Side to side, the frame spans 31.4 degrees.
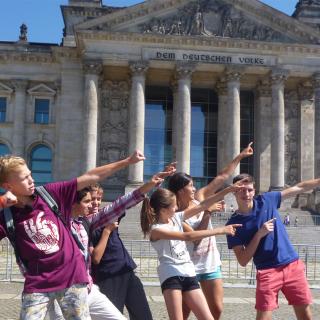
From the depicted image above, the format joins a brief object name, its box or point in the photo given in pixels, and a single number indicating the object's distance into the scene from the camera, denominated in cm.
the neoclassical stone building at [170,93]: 4038
